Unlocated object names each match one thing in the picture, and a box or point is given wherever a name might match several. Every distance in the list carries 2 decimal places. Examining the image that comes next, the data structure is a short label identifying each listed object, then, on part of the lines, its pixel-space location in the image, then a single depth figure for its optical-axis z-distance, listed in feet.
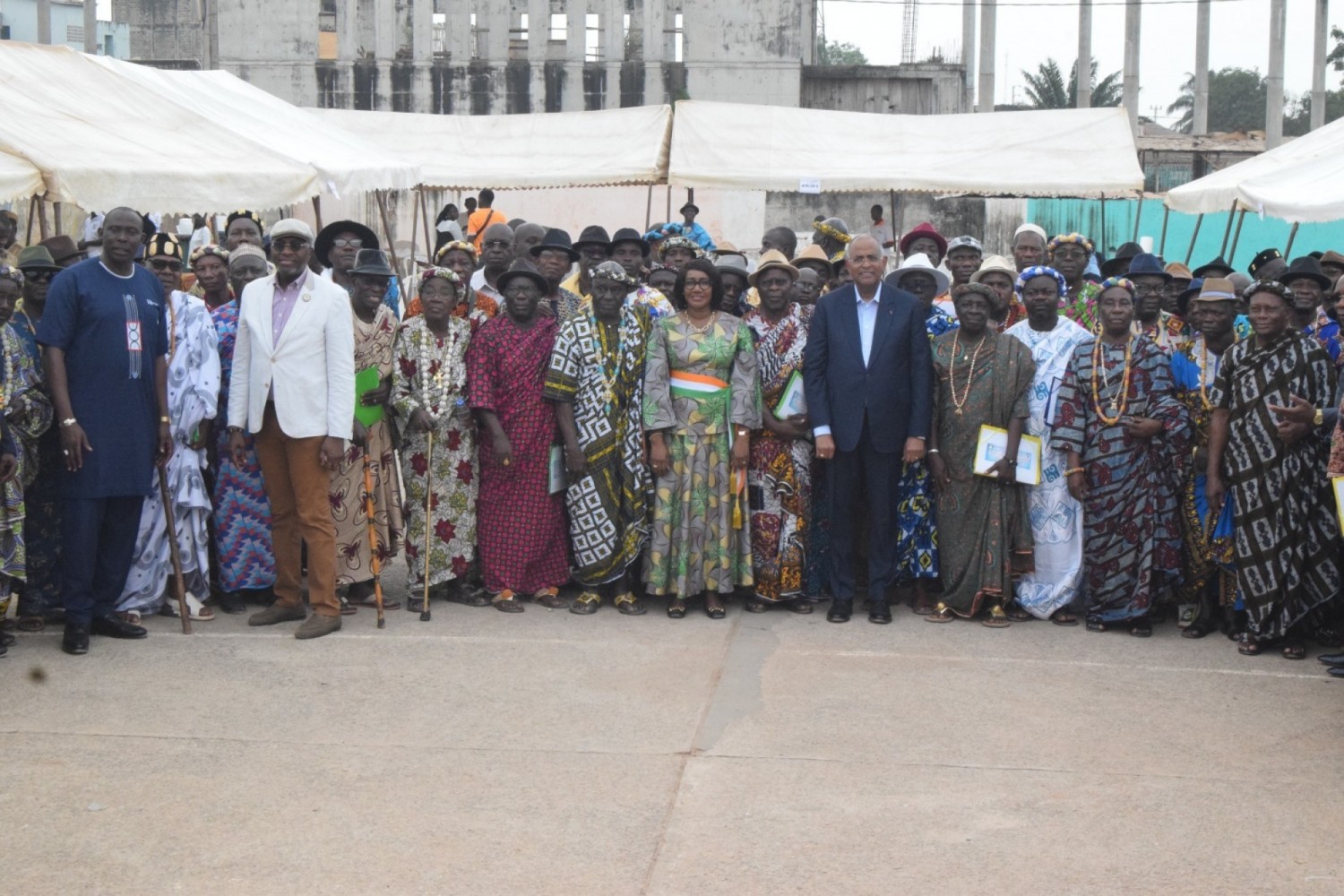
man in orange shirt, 51.93
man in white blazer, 23.56
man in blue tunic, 22.39
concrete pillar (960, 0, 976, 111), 127.13
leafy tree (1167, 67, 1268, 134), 252.01
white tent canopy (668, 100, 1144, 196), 51.90
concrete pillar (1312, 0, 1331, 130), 135.03
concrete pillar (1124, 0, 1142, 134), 127.03
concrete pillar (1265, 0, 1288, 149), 128.88
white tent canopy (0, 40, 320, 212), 27.53
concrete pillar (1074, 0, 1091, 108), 122.83
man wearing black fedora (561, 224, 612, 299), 31.40
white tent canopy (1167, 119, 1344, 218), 39.27
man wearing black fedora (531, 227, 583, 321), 28.78
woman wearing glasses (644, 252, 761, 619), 25.44
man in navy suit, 25.27
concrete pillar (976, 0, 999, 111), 121.90
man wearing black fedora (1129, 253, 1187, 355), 28.40
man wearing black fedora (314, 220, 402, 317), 27.58
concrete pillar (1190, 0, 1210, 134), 131.64
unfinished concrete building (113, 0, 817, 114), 125.49
